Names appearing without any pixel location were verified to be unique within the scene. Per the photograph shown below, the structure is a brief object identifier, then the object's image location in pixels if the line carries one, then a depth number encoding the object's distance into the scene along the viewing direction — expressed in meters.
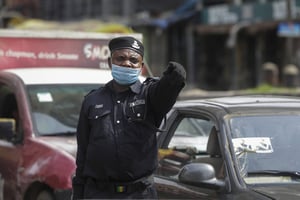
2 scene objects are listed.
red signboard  17.35
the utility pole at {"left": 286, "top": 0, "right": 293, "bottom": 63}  49.91
